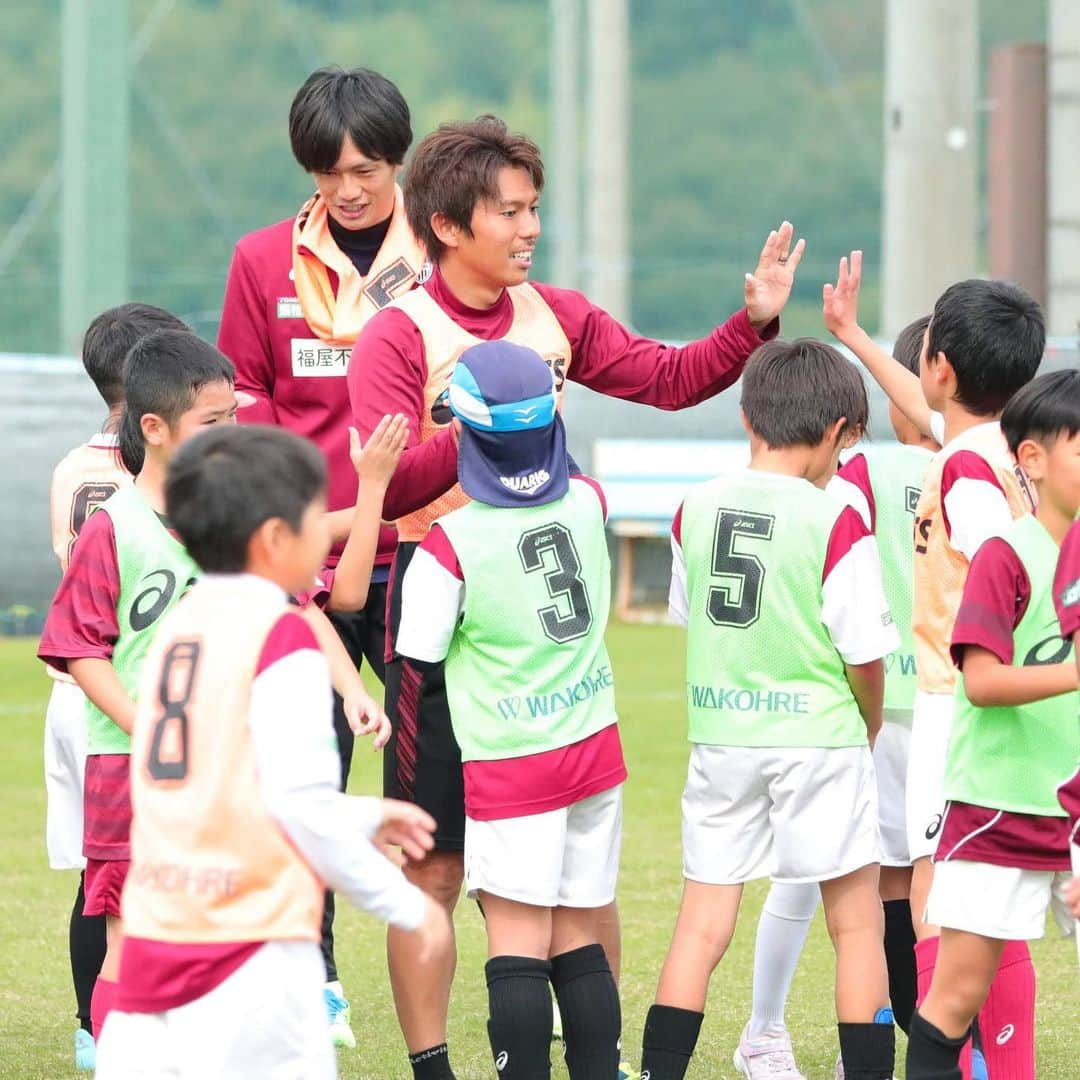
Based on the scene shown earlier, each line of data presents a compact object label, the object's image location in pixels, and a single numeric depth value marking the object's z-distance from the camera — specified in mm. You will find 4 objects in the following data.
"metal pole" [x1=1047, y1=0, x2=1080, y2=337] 34031
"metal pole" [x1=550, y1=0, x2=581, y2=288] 54375
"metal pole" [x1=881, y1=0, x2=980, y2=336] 36000
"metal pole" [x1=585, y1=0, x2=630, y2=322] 51594
